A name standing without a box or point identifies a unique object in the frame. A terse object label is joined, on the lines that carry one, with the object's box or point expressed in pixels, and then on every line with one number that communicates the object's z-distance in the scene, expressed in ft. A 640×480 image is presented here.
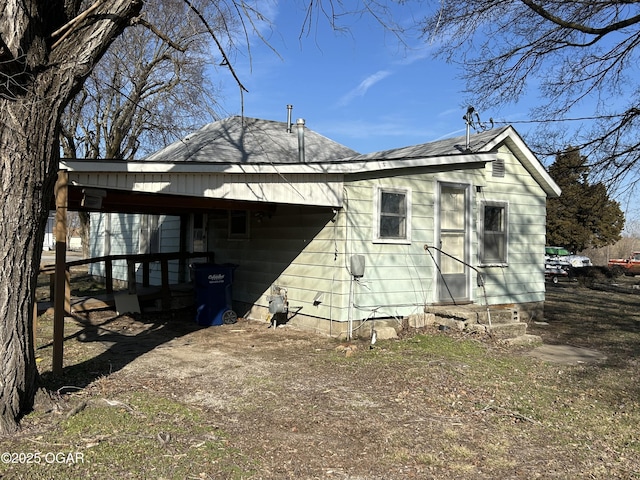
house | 25.78
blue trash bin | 32.94
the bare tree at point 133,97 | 63.16
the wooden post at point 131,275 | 36.04
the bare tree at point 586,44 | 32.68
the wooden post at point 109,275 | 38.69
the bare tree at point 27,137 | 13.87
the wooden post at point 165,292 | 36.83
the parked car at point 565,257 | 95.66
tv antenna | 35.22
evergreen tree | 113.80
